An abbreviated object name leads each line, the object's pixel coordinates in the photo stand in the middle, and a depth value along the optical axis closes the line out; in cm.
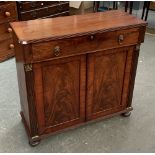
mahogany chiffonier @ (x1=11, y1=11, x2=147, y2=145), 139
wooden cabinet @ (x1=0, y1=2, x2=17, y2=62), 254
